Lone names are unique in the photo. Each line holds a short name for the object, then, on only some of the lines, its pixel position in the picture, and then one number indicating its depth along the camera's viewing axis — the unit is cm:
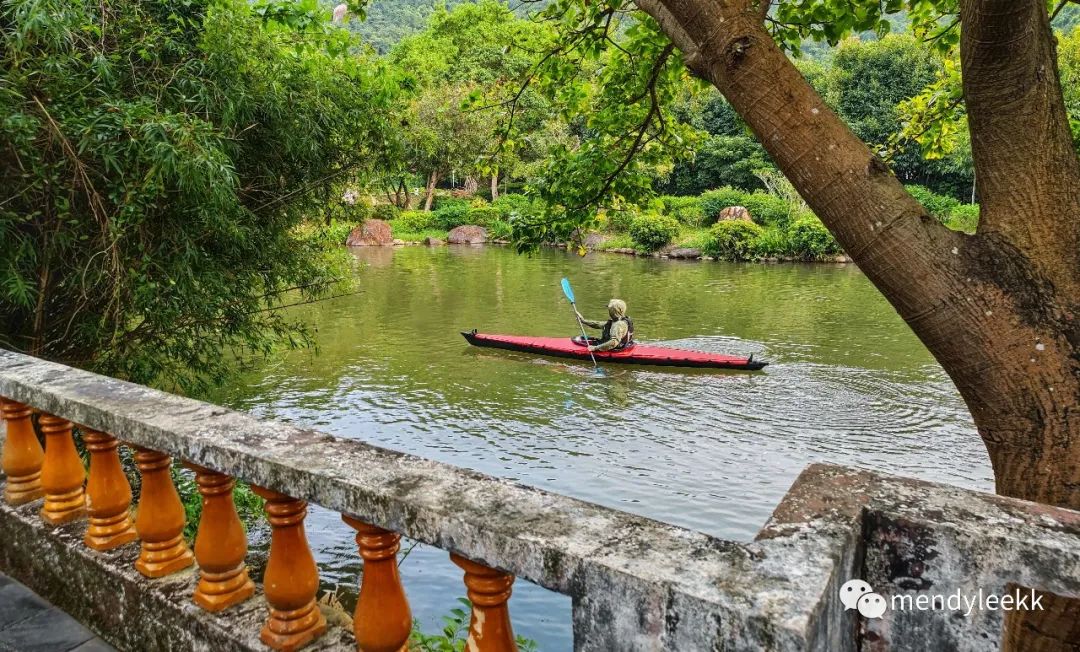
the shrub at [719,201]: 3142
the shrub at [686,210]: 3269
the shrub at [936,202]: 3011
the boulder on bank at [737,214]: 2929
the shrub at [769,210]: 2891
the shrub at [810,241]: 2612
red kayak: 1207
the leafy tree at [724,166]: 3584
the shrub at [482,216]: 3688
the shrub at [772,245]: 2698
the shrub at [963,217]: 2825
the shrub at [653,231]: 2945
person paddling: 1262
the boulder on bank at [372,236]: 3266
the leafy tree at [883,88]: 3353
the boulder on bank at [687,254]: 2845
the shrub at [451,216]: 3734
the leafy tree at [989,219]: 214
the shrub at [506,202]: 3515
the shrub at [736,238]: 2725
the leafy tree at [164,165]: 410
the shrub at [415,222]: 3684
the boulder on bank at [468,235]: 3559
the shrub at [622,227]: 2871
